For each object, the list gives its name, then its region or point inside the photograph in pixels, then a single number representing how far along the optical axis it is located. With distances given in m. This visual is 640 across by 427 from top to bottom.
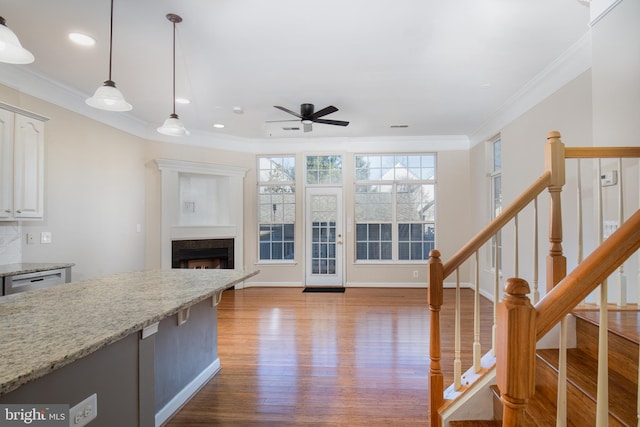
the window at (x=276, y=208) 6.32
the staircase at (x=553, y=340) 0.92
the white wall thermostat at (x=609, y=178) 1.99
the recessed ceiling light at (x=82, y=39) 2.74
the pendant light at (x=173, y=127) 2.83
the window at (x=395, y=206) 6.16
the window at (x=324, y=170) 6.23
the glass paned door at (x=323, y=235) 6.21
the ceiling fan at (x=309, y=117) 4.17
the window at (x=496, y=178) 4.99
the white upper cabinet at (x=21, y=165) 2.88
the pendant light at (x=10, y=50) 1.63
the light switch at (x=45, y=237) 3.51
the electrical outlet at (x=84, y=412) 1.18
